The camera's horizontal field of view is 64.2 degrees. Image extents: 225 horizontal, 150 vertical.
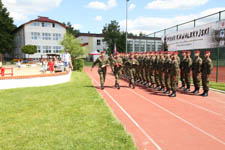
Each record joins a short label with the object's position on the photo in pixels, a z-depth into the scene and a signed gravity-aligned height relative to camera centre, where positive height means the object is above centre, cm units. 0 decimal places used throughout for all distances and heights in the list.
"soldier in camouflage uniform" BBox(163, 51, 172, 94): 842 -36
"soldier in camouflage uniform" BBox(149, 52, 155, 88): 1010 -32
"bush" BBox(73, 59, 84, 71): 2120 -5
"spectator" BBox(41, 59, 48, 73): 1692 -22
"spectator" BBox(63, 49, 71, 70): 1723 +35
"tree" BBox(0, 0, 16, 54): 4870 +925
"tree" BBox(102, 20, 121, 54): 4712 +815
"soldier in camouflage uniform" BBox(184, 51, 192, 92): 908 -29
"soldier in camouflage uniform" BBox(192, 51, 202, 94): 845 -37
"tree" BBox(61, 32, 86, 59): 4203 +458
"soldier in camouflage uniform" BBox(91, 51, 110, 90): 967 -8
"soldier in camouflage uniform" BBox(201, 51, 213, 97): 792 -34
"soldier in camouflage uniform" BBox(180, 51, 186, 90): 940 -30
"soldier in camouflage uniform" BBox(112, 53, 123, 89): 1012 -14
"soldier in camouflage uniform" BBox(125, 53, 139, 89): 1025 -15
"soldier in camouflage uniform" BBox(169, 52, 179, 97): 802 -43
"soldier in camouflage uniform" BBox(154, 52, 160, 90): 949 -46
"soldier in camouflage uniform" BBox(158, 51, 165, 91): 899 -44
